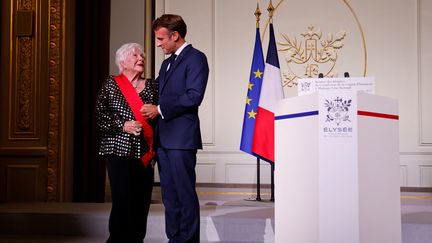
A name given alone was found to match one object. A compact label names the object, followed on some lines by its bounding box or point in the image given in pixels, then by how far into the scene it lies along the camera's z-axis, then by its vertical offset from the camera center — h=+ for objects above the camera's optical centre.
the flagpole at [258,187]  5.05 -0.54
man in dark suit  2.90 +0.06
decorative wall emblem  6.66 +1.01
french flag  4.75 +0.12
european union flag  4.86 +0.34
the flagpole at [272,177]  5.05 -0.43
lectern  2.28 -0.16
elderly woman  3.01 -0.05
